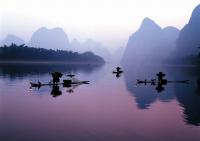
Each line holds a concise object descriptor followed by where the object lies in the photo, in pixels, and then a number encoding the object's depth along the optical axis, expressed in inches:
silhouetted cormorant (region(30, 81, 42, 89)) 2659.9
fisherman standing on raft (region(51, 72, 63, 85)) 2620.6
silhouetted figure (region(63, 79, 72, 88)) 2823.3
